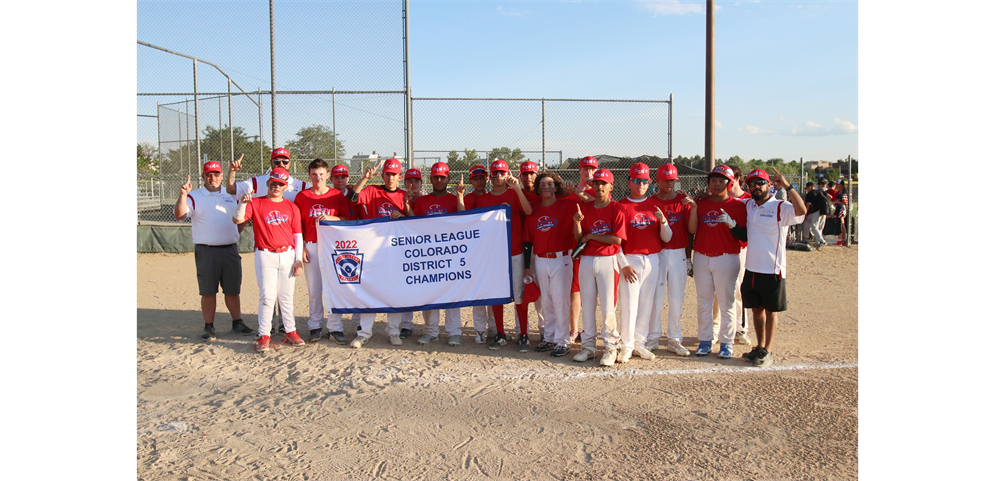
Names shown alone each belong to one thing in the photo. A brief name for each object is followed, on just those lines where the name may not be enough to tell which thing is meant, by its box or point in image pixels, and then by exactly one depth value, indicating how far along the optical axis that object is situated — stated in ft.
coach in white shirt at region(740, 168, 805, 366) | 17.74
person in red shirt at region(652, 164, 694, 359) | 19.48
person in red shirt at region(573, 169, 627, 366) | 18.26
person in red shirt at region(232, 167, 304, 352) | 20.04
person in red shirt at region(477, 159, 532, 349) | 20.75
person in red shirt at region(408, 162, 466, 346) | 21.43
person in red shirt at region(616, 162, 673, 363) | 18.60
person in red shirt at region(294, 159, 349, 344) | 21.61
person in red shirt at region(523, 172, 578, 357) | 19.57
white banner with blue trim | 20.99
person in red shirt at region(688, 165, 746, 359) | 18.95
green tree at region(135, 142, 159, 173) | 97.65
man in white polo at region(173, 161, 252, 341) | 21.76
